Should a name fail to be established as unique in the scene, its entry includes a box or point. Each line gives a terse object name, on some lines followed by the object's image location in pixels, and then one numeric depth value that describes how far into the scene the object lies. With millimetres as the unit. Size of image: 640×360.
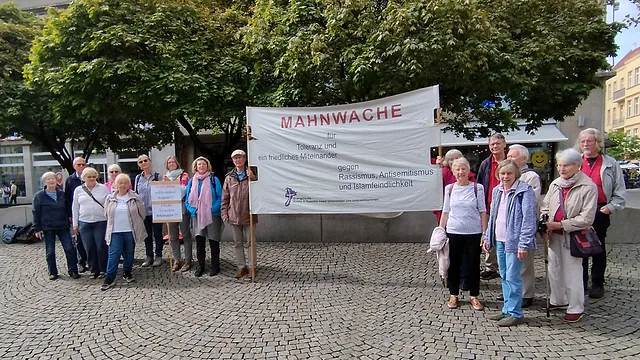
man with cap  5449
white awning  16922
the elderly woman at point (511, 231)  3553
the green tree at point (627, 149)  39844
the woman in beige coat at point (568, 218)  3578
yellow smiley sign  17344
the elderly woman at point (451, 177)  4344
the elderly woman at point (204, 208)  5531
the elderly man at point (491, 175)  4613
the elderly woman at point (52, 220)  5691
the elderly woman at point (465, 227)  4039
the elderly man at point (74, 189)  6082
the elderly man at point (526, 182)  3928
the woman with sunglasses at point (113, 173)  5789
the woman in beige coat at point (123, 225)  5312
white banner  4922
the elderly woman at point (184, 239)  5988
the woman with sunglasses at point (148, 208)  6137
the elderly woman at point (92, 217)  5477
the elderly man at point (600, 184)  4152
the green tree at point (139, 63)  7340
